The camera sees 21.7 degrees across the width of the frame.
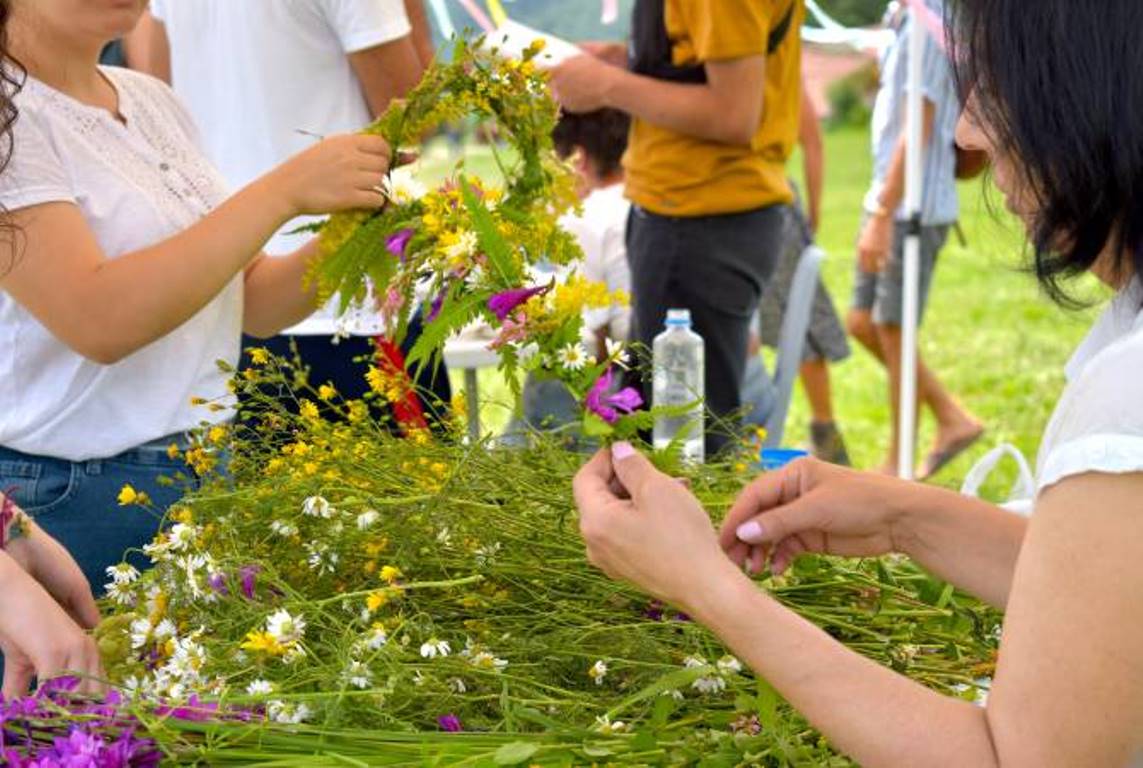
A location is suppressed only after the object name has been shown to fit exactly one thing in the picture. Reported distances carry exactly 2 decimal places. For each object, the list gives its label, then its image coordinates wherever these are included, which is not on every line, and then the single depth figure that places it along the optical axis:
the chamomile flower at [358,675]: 2.07
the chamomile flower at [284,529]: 2.25
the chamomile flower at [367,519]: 2.24
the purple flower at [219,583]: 2.19
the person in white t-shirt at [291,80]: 3.21
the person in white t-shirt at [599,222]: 4.45
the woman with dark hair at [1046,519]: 1.93
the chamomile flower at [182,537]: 2.22
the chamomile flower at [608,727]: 2.07
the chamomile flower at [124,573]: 2.26
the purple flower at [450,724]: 2.08
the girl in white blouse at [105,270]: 2.52
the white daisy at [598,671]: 2.16
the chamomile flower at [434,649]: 2.11
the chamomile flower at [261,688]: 2.06
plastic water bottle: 3.34
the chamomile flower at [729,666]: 2.16
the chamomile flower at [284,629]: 2.09
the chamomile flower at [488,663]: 2.13
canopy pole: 4.73
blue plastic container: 3.08
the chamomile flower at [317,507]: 2.24
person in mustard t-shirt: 3.69
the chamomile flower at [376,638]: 2.10
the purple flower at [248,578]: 2.21
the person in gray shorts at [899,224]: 5.43
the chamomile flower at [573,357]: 2.12
